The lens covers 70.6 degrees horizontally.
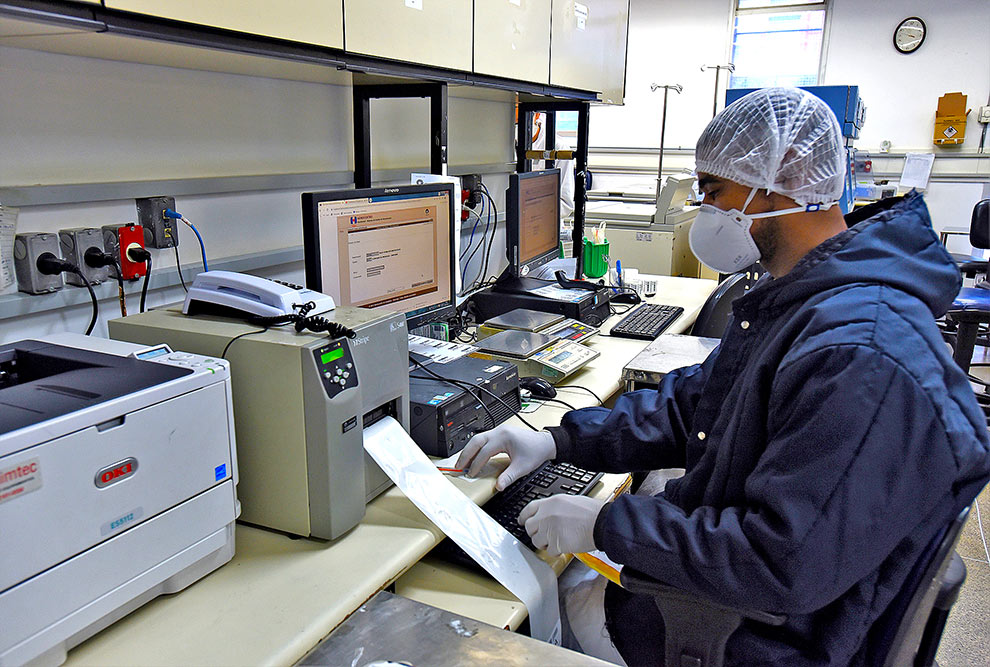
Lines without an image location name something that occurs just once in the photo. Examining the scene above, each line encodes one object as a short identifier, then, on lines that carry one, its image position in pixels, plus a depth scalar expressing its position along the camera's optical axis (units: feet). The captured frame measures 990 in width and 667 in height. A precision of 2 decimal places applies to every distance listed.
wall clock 17.44
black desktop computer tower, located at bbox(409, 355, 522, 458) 4.42
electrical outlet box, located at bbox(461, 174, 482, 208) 8.71
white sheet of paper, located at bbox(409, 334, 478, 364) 5.39
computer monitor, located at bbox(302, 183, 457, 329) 4.61
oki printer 2.46
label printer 3.42
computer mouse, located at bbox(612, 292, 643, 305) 8.94
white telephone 3.80
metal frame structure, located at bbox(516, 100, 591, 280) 9.45
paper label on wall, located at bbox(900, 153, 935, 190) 17.83
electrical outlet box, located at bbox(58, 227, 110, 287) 4.34
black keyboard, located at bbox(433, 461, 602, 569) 3.94
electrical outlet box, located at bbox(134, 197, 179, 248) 4.83
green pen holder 9.47
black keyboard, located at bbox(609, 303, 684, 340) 7.48
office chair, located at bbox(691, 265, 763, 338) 8.00
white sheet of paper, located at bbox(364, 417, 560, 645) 3.67
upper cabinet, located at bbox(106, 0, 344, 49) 3.43
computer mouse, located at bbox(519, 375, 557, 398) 5.71
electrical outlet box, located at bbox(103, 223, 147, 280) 4.57
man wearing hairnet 2.82
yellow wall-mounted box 17.26
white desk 2.85
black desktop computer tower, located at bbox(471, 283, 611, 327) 7.43
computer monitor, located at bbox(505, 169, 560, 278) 7.31
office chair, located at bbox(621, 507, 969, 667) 2.92
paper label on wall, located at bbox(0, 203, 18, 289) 4.02
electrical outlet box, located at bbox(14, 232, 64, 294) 4.12
